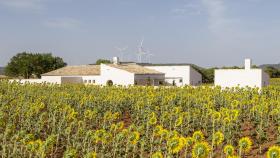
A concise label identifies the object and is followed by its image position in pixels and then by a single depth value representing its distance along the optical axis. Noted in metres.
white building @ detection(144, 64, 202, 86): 65.50
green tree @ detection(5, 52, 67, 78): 92.06
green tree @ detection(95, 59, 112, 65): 104.88
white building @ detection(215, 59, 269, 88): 45.34
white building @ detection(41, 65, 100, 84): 61.59
